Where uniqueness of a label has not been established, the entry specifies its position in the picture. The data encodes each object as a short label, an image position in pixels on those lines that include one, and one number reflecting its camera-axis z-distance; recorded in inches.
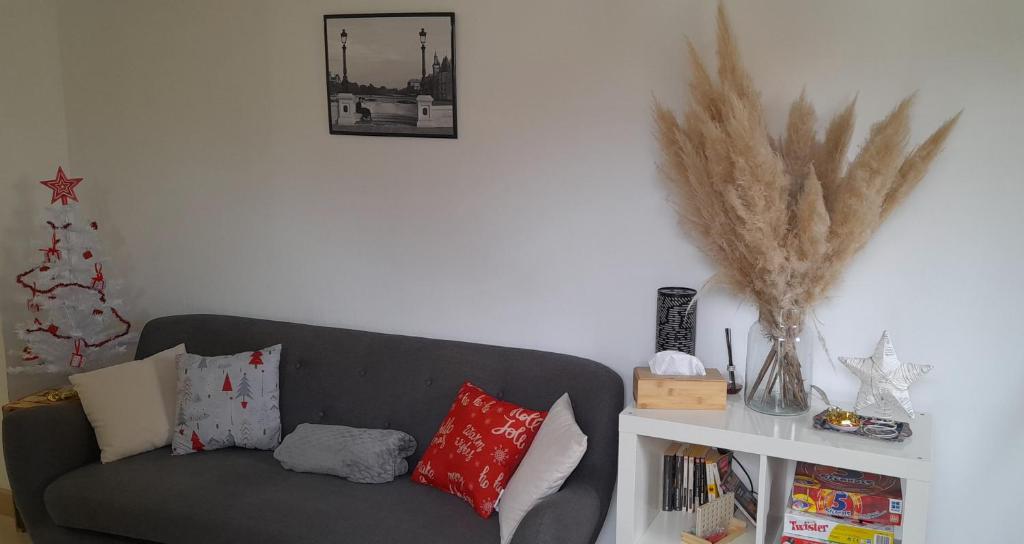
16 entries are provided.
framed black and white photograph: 114.9
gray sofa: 94.8
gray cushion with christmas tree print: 115.4
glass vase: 89.0
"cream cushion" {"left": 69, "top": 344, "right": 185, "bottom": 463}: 115.2
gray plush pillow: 105.4
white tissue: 92.7
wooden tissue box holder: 90.5
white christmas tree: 128.6
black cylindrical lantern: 97.7
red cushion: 96.3
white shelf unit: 78.5
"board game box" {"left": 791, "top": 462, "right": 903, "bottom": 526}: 83.3
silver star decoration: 86.0
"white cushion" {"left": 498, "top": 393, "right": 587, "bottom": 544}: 90.9
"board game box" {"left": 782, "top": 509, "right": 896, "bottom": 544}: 81.8
